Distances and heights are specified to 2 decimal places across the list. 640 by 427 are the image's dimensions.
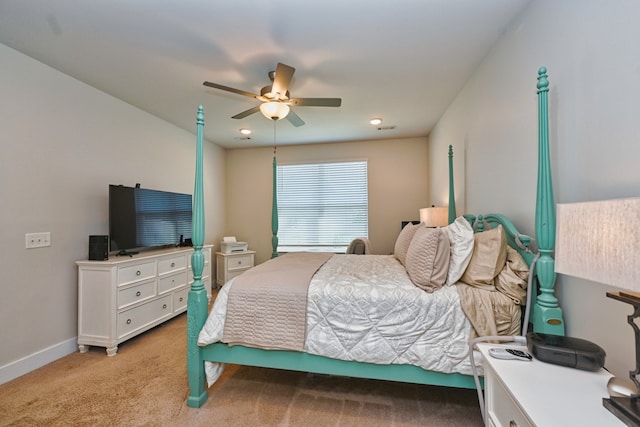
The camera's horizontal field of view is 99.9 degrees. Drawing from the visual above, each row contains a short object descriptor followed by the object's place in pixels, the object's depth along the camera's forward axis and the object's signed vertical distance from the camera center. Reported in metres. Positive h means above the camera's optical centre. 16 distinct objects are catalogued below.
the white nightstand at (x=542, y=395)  0.76 -0.58
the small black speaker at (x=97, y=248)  2.50 -0.30
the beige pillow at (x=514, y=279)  1.47 -0.37
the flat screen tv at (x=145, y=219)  2.68 -0.03
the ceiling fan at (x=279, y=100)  2.11 +0.97
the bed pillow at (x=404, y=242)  2.50 -0.27
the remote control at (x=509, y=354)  1.08 -0.58
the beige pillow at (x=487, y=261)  1.60 -0.29
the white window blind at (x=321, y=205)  4.67 +0.17
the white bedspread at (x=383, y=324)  1.49 -0.64
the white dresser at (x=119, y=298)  2.41 -0.78
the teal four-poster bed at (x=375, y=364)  1.27 -0.56
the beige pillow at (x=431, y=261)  1.65 -0.30
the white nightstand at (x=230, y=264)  4.35 -0.82
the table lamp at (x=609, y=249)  0.67 -0.10
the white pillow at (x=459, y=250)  1.68 -0.23
